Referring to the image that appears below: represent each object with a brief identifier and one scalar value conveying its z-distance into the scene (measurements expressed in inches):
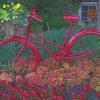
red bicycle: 142.4
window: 298.9
